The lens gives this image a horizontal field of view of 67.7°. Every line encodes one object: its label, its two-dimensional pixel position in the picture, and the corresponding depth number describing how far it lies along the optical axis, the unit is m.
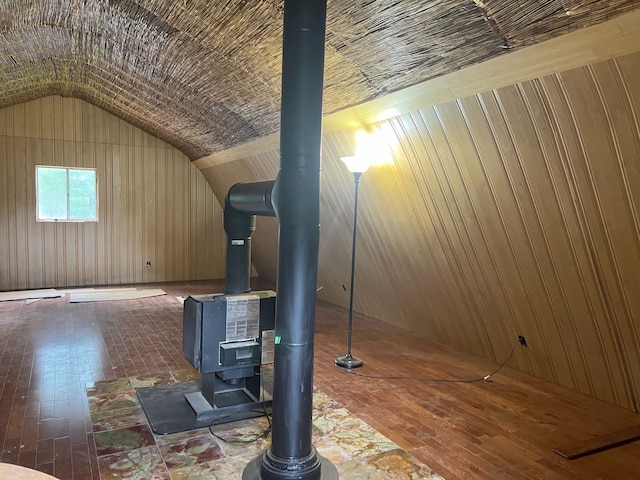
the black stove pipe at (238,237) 3.17
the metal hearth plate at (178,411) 2.93
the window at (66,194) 8.01
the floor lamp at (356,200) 3.88
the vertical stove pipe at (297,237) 2.04
